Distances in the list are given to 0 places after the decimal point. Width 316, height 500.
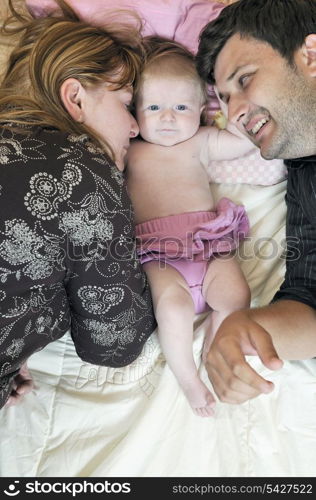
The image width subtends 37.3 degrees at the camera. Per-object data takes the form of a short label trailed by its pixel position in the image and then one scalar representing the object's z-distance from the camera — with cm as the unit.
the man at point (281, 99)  117
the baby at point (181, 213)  119
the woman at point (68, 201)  94
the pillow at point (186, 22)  132
